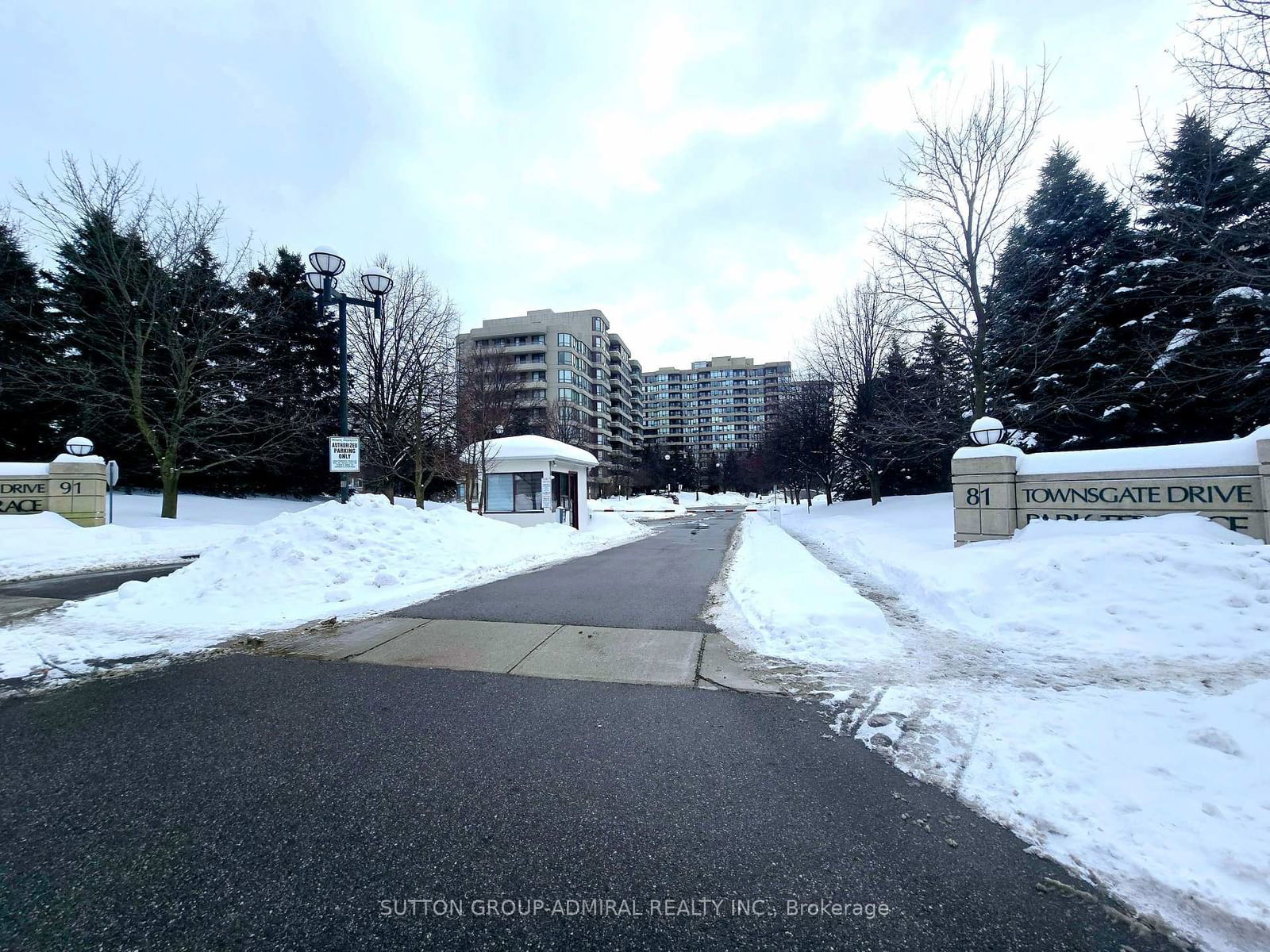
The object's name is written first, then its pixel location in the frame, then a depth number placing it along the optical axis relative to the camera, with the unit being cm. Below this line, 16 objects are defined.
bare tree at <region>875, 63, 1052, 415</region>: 1491
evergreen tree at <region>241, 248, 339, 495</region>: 2675
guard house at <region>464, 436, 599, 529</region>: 2077
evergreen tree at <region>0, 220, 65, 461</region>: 2012
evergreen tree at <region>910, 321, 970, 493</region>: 1753
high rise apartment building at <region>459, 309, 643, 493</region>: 7219
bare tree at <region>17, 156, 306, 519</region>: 1845
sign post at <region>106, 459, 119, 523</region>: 1636
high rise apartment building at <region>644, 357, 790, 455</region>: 14025
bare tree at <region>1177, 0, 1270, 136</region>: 707
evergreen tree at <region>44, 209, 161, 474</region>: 1834
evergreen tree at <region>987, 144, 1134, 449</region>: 1705
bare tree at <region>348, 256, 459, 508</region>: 2152
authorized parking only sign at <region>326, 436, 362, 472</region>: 998
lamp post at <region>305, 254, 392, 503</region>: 987
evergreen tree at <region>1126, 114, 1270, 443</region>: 909
